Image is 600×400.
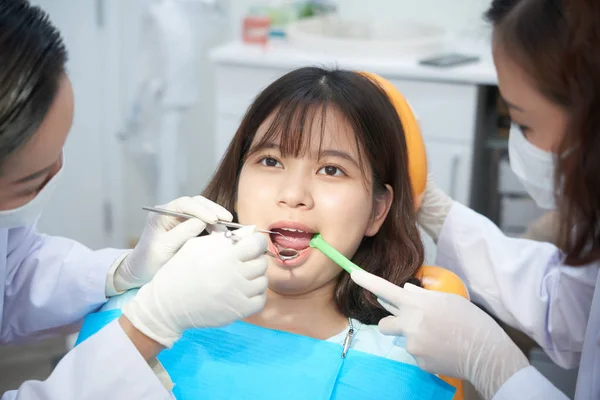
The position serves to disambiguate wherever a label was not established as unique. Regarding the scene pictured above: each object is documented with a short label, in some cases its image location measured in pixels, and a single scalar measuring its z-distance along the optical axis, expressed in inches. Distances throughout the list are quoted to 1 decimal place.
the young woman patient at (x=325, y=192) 60.7
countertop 109.4
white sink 115.8
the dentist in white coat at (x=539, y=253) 45.8
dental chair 64.8
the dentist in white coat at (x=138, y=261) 46.1
